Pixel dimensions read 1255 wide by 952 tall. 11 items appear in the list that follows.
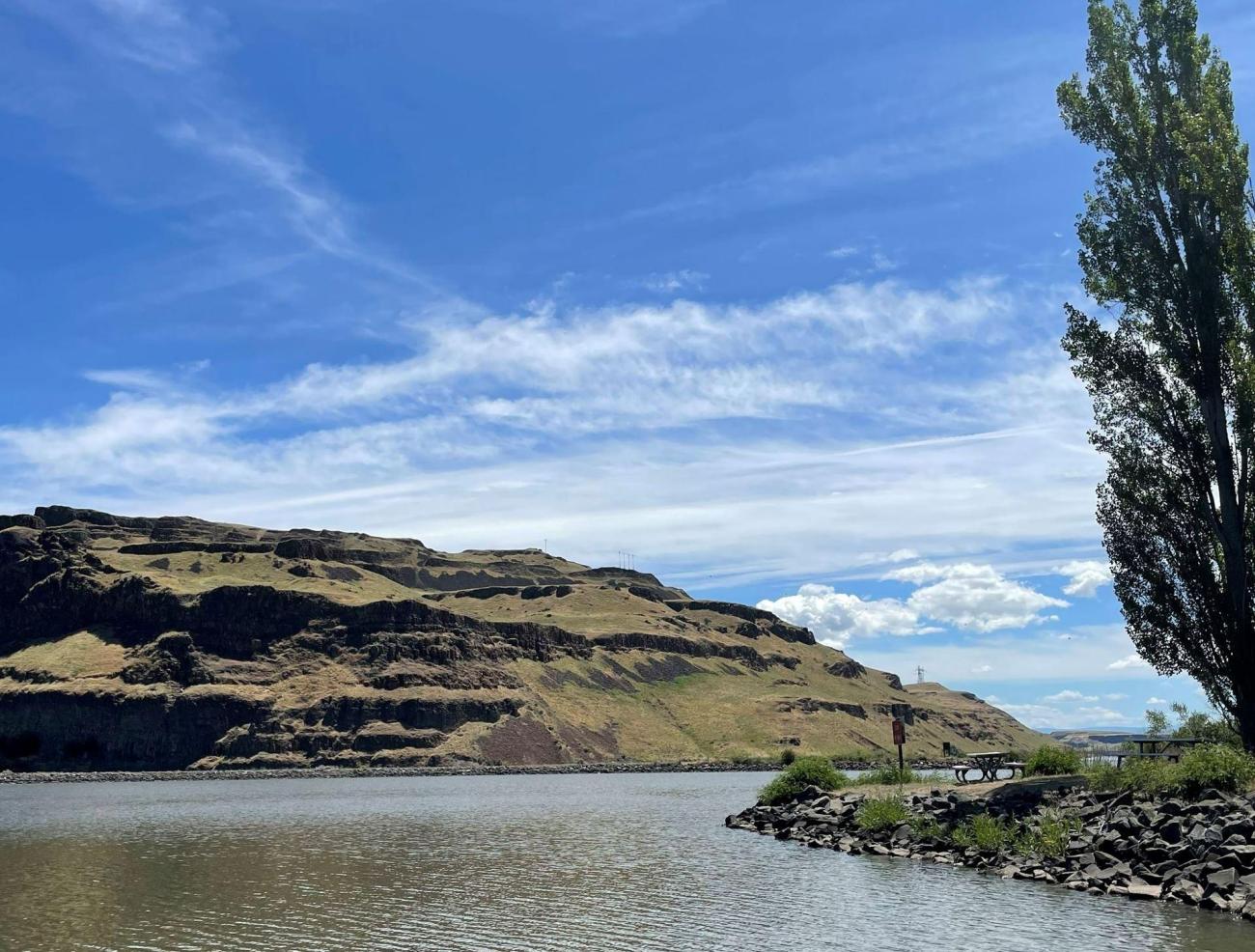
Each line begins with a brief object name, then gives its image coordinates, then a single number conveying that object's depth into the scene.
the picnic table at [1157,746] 45.22
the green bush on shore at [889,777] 61.25
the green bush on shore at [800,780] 61.91
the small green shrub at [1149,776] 37.56
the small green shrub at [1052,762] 49.59
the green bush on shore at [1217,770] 36.06
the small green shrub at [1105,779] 41.01
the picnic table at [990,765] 58.31
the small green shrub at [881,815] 46.25
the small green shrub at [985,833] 39.06
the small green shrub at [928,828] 42.84
